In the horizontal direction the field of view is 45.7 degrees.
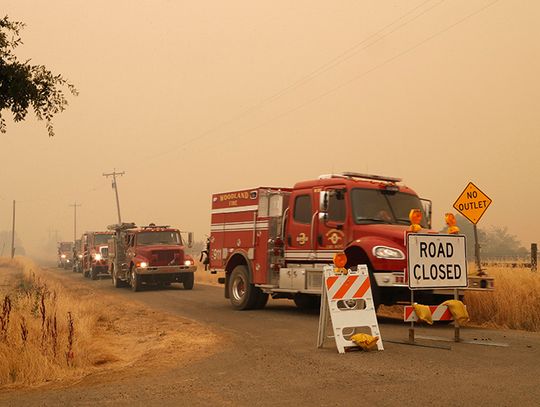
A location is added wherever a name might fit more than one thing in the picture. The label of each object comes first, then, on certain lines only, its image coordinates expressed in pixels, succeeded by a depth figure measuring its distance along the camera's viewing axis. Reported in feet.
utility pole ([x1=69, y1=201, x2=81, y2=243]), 390.89
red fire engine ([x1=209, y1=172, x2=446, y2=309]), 41.01
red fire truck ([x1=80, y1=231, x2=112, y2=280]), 116.47
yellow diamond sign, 55.83
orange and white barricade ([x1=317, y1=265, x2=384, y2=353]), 31.19
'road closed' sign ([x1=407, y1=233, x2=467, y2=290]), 32.96
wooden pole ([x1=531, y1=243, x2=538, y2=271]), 74.21
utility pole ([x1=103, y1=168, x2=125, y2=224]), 233.55
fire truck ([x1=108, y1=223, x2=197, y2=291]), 80.23
